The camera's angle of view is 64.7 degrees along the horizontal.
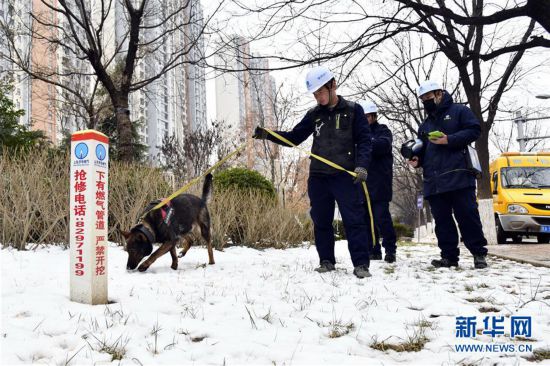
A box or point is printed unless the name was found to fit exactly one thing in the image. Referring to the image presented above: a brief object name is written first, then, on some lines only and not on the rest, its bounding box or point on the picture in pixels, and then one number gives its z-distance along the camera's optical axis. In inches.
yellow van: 420.2
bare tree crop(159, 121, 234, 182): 684.9
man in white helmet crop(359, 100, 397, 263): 228.1
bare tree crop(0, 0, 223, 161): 417.7
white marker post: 114.6
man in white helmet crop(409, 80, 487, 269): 191.6
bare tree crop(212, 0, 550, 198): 199.8
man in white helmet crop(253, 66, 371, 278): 172.6
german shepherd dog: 178.9
